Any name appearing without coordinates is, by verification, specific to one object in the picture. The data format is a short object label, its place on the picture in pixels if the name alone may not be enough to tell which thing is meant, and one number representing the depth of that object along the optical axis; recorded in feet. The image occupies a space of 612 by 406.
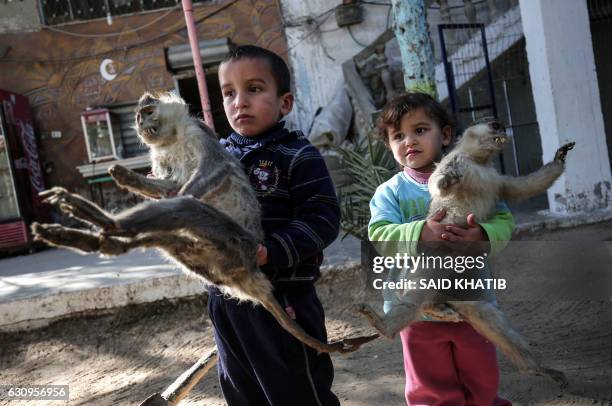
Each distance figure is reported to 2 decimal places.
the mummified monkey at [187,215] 4.55
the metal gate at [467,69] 19.31
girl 7.14
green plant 16.55
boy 6.36
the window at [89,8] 30.25
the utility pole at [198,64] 15.11
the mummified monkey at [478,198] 6.76
